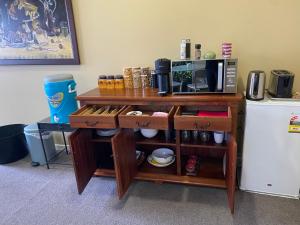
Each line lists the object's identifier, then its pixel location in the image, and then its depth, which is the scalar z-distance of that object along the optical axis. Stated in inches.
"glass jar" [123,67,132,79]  77.2
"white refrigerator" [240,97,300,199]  61.2
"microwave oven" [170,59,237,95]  62.9
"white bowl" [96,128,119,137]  78.7
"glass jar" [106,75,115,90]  79.0
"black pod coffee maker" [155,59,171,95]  66.6
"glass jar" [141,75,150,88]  76.9
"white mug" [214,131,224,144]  68.9
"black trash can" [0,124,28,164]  92.0
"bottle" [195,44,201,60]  66.1
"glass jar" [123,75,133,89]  78.2
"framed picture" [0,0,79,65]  82.3
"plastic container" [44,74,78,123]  76.8
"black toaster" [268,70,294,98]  61.0
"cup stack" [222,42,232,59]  63.7
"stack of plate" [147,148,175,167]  79.5
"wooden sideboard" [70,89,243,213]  61.6
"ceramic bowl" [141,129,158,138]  74.4
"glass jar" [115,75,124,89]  78.2
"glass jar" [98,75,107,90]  79.8
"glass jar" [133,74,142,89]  77.2
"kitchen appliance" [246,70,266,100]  62.1
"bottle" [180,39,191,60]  66.9
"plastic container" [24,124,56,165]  90.2
